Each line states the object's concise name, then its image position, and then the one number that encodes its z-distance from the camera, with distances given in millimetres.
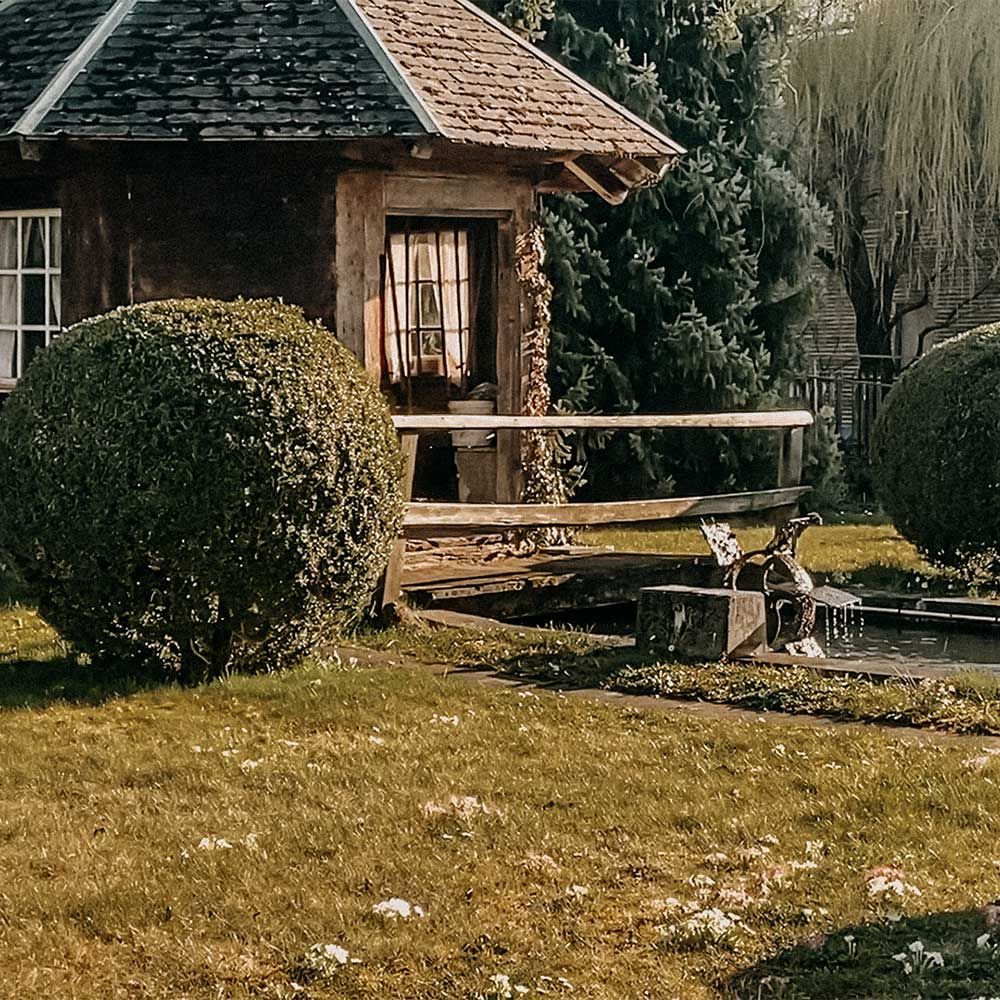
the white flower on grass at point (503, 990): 4969
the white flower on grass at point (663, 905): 5699
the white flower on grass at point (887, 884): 5805
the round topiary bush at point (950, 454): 13344
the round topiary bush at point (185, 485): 8758
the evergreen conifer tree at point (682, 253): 18953
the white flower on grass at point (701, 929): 5406
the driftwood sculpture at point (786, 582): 10703
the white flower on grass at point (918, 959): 5105
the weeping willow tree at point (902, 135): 24047
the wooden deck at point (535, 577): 12203
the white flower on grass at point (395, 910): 5605
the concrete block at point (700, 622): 9594
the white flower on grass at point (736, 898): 5754
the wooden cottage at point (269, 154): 12758
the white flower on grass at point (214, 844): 6324
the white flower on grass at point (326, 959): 5180
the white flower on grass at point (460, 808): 6758
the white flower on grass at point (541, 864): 6109
